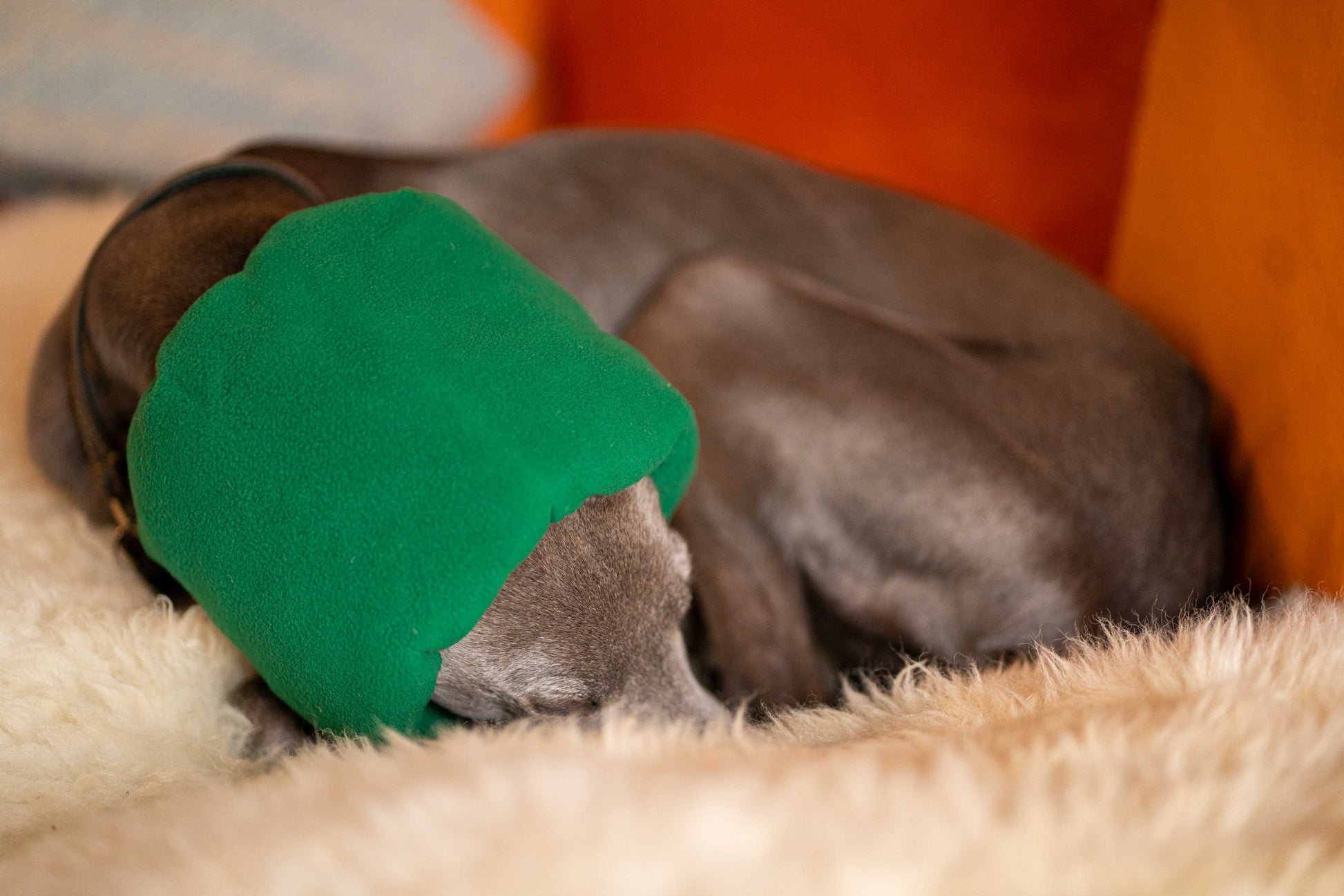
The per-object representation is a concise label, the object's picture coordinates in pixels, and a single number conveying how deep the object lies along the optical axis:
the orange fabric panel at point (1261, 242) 0.85
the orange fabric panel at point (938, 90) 1.62
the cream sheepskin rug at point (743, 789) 0.48
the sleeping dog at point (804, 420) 0.86
